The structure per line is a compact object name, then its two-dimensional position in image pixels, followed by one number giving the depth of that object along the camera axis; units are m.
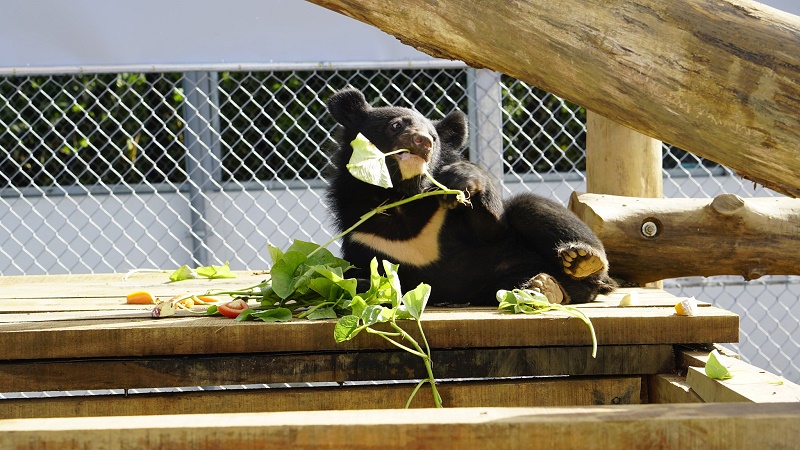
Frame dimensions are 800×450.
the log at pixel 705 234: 7.60
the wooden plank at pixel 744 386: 4.07
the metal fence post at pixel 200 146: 10.41
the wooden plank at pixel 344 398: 5.29
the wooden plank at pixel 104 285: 7.69
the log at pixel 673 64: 3.92
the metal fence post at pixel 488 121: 9.23
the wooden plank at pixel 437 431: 3.00
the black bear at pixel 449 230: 6.61
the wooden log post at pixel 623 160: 8.34
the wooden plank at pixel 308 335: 5.27
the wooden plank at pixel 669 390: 4.79
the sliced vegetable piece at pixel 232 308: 5.80
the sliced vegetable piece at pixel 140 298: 6.95
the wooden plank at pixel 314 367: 5.29
